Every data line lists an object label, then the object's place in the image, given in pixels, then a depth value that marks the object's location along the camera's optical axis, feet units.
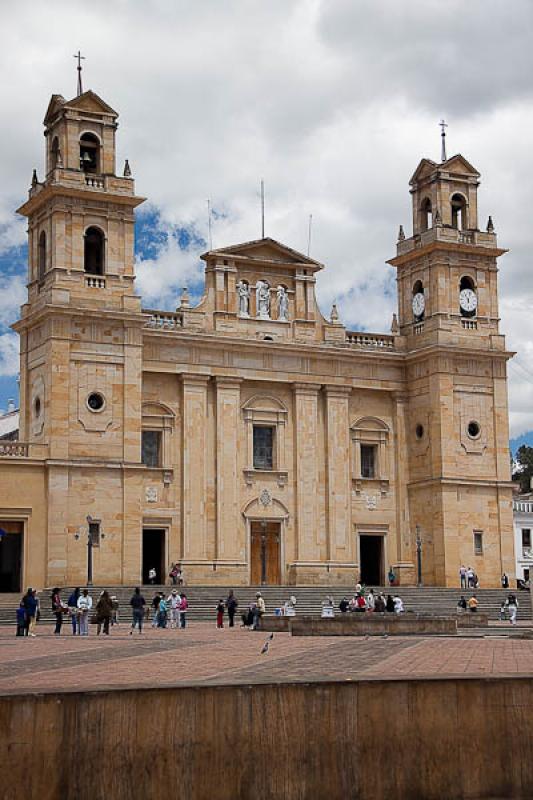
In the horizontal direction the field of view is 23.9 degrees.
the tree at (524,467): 344.67
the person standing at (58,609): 108.27
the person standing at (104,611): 105.09
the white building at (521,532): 233.55
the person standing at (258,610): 111.62
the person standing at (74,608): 107.79
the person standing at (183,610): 119.95
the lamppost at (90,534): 144.36
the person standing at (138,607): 108.17
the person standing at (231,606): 120.57
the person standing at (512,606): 124.43
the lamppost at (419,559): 169.27
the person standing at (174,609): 121.39
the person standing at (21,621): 103.14
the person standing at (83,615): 105.29
